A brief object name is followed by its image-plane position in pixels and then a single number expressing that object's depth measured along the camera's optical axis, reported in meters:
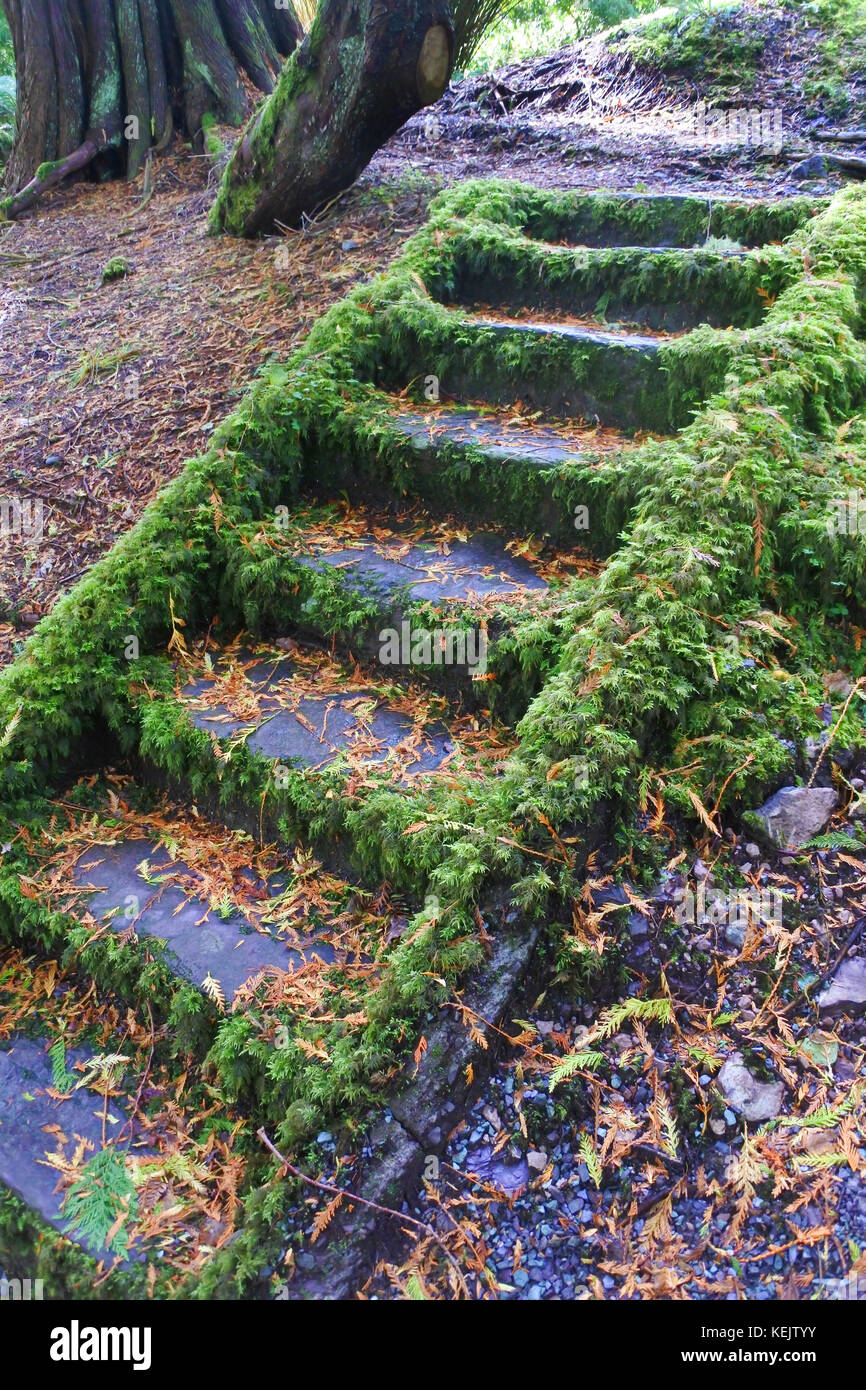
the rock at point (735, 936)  2.82
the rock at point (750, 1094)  2.52
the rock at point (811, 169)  6.14
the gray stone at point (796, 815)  2.99
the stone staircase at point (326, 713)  2.70
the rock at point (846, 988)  2.68
